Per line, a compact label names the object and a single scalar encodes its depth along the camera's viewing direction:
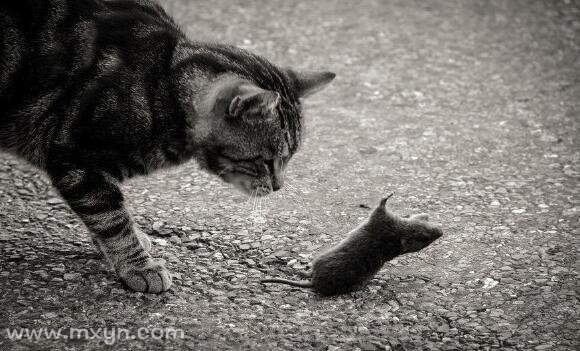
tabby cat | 3.57
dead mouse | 3.71
